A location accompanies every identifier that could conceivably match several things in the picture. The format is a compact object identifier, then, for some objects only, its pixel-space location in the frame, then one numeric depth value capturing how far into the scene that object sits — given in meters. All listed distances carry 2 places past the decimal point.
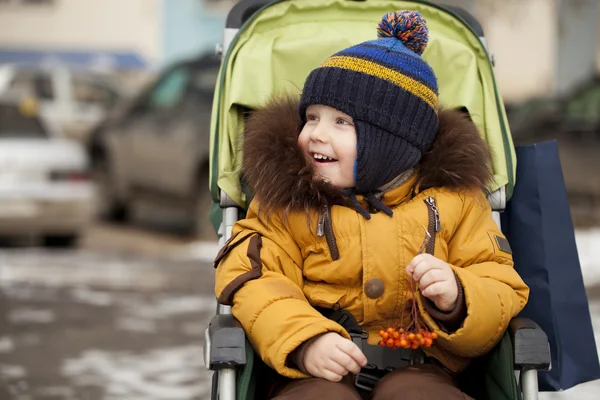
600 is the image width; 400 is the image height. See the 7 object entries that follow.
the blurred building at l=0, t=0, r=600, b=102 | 24.82
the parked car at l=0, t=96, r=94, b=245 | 9.64
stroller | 3.37
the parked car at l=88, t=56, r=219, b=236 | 10.52
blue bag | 3.60
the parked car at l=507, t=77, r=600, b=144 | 12.91
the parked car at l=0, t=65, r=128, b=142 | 16.39
